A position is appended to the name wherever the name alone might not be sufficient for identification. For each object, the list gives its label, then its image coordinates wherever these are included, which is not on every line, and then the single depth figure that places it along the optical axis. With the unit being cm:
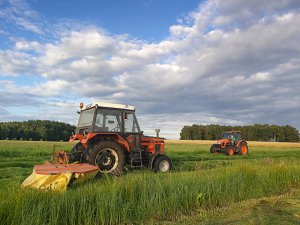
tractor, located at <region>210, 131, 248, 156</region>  1745
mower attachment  481
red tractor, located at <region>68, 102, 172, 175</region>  712
